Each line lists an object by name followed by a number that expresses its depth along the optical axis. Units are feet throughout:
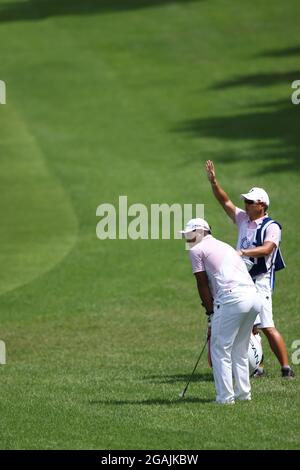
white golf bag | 48.47
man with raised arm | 48.47
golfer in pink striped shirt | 42.50
